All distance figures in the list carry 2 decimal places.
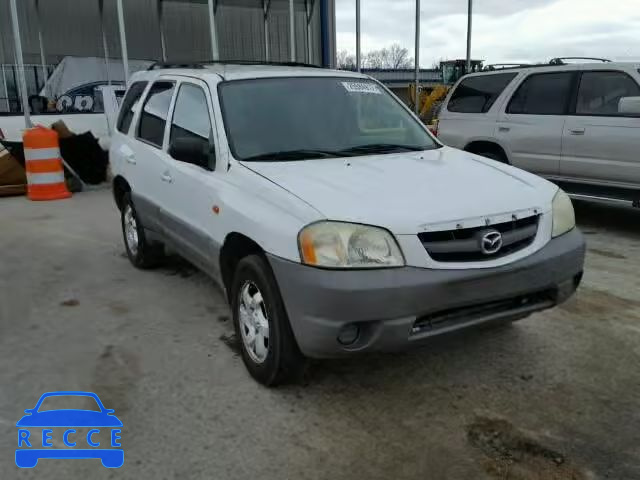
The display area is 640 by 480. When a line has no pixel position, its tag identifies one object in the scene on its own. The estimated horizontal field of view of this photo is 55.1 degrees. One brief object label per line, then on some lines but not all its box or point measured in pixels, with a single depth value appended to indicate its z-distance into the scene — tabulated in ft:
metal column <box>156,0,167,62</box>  76.84
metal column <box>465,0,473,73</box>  52.60
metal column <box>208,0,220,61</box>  43.57
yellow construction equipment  64.00
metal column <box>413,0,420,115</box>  51.65
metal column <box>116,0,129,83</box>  40.43
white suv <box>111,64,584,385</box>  9.54
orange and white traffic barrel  31.89
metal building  78.64
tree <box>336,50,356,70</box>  174.49
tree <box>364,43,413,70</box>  238.48
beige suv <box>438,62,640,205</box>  22.36
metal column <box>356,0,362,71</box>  47.93
